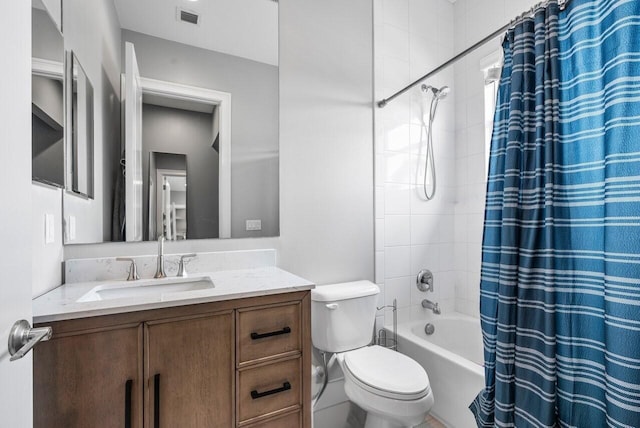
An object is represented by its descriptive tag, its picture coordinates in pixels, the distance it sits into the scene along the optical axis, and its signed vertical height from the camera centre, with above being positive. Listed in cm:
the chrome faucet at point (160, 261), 140 -22
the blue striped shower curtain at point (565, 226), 86 -4
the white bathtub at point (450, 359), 164 -89
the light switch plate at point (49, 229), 110 -6
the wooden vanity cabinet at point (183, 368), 90 -51
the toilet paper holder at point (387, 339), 204 -83
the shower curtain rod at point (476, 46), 112 +75
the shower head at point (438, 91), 222 +88
